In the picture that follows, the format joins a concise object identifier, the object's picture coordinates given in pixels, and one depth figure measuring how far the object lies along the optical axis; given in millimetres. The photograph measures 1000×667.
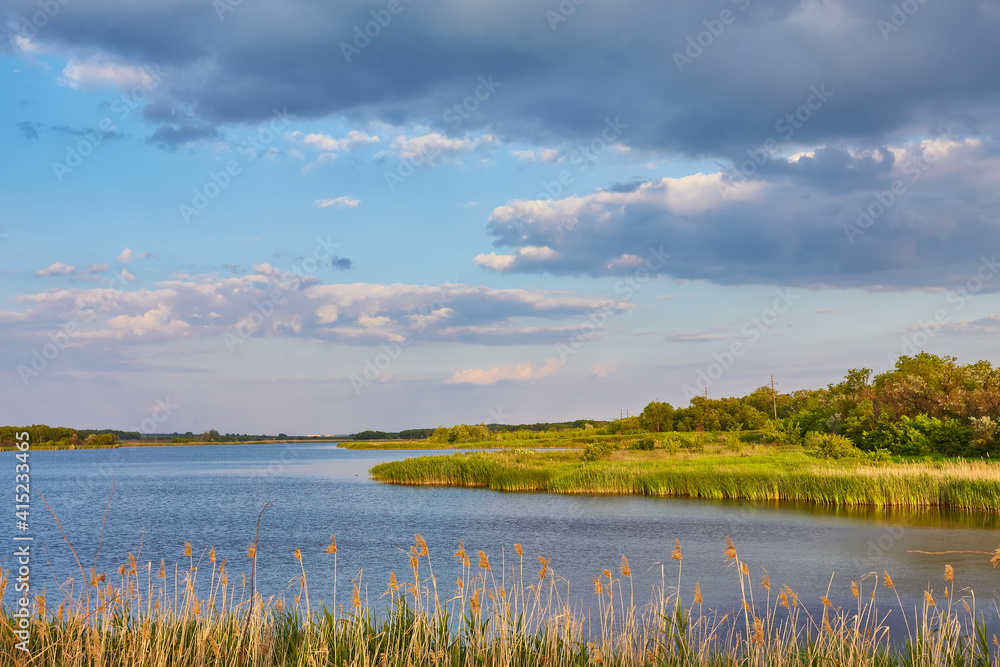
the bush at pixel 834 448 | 43156
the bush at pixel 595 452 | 49281
